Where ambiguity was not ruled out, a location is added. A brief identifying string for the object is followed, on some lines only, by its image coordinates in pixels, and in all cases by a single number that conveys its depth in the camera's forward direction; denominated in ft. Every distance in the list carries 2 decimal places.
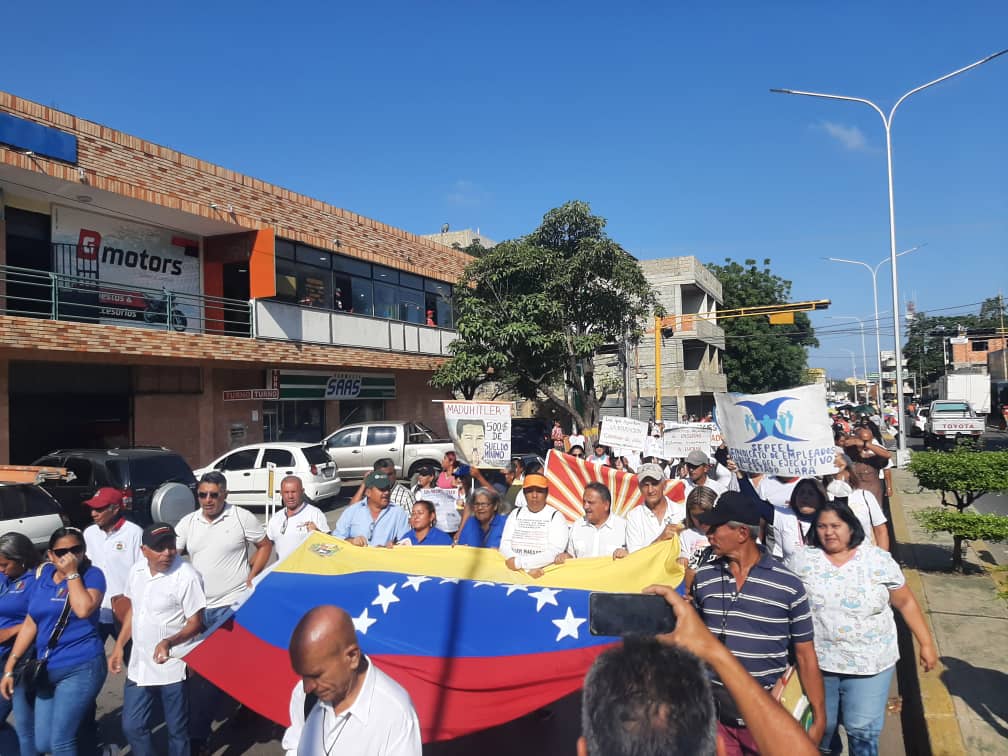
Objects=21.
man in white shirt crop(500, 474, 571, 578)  17.08
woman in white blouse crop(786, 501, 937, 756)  11.61
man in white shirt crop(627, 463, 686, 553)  18.38
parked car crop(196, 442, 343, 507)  47.65
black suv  34.88
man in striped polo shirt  10.28
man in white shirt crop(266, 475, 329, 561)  19.17
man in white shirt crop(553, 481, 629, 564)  17.63
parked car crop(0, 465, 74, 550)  29.37
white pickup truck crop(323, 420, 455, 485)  57.67
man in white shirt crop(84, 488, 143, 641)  16.90
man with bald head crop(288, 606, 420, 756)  7.51
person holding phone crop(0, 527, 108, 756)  12.76
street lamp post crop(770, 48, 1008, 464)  71.31
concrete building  131.64
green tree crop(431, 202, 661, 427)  67.97
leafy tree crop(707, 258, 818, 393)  171.01
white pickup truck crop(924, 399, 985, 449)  90.74
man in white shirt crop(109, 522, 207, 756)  13.16
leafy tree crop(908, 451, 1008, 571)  24.61
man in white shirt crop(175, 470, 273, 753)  16.63
